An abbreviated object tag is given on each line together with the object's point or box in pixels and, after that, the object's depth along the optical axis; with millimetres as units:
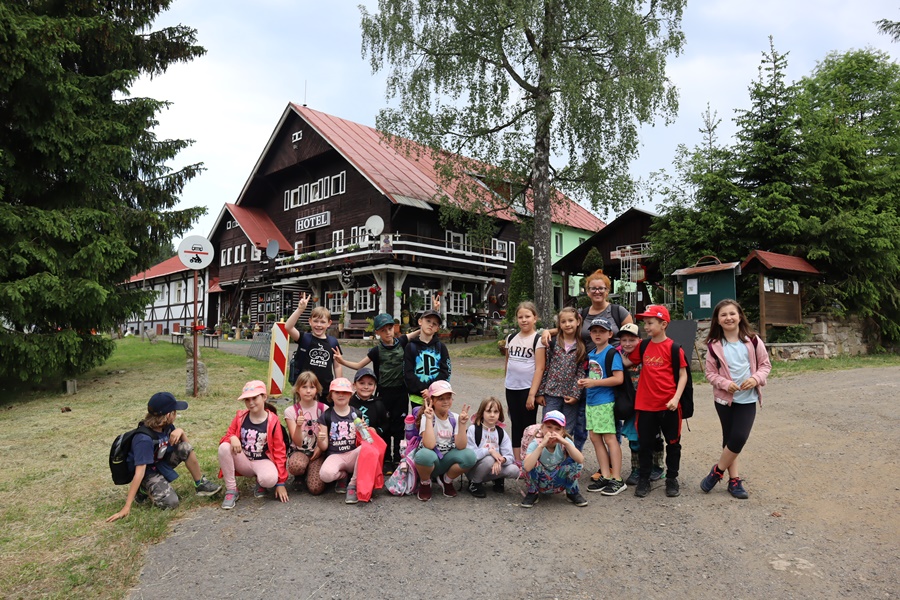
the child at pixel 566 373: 5422
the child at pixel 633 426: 5469
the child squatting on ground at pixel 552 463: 4879
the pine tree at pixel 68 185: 10164
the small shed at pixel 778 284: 14680
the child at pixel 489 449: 5262
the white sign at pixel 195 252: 10117
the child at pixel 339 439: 5309
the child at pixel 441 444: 5156
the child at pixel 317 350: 6227
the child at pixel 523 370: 5516
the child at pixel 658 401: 5156
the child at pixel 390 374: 5953
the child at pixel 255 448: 5102
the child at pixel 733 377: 5031
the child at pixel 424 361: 5719
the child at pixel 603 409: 5273
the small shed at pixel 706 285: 14477
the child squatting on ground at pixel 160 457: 4930
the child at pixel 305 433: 5367
